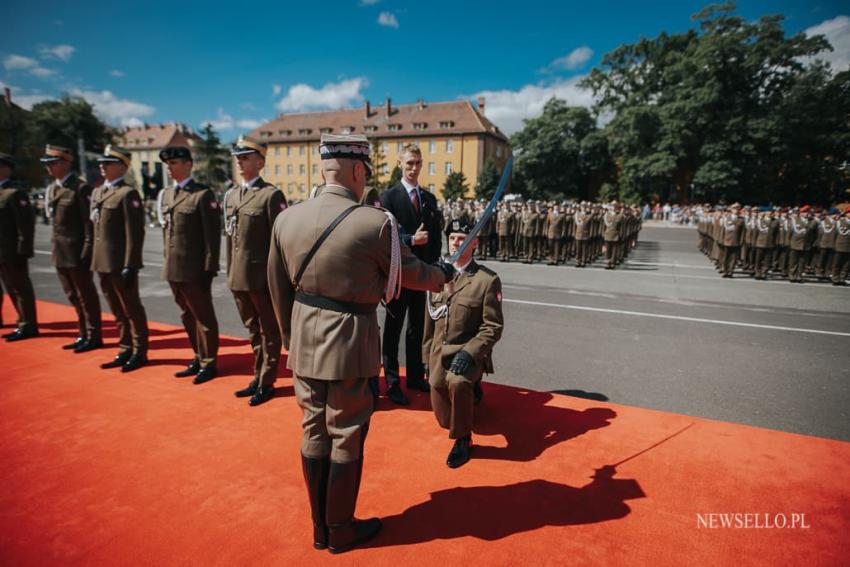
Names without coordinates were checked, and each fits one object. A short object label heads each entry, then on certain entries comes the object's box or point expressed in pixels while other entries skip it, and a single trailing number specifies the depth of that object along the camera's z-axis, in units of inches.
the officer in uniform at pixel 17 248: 211.6
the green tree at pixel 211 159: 2554.1
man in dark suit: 157.1
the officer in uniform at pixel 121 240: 179.2
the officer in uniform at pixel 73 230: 197.3
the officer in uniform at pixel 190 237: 167.0
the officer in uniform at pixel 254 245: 156.5
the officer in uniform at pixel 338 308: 81.2
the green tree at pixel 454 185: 1980.8
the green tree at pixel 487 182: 1927.5
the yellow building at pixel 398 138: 2237.9
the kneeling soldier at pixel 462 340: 120.5
